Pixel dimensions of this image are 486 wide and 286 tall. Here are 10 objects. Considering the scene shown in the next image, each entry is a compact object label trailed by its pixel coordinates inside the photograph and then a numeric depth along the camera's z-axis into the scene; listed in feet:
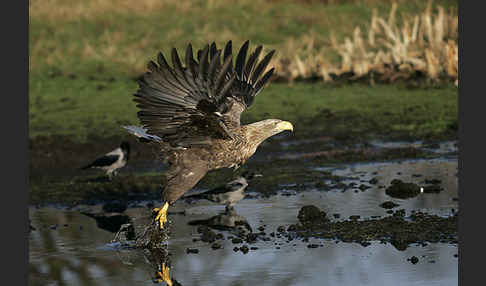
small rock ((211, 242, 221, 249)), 59.88
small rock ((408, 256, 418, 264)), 53.86
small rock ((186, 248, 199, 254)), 59.50
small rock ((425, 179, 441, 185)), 77.17
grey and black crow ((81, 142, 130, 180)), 84.74
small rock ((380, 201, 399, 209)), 68.59
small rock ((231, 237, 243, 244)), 60.80
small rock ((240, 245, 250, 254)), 58.34
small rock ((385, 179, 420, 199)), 73.33
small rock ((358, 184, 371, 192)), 76.33
